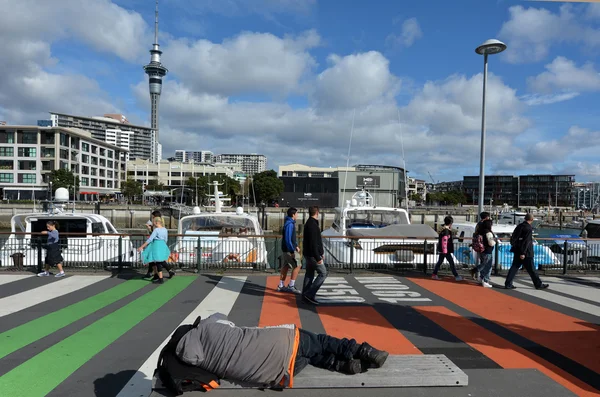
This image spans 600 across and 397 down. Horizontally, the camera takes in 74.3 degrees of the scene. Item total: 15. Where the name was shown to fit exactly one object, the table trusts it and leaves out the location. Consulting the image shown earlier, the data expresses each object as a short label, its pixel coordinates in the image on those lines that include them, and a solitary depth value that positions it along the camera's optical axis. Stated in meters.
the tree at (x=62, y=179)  68.62
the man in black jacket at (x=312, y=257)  7.79
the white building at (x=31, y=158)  78.12
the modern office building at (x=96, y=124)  173.75
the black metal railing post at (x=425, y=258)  11.51
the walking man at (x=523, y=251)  9.07
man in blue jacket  8.46
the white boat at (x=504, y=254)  11.99
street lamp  12.52
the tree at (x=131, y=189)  89.81
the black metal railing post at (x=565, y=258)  11.63
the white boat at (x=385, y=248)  12.03
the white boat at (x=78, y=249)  11.33
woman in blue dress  9.51
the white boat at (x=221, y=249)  11.78
